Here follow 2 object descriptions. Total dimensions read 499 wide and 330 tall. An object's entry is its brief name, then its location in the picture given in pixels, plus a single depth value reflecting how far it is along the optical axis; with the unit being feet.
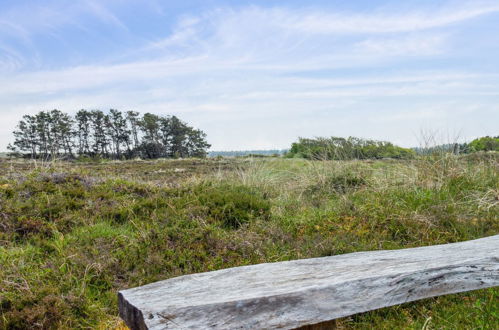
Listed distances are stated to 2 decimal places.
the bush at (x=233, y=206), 20.42
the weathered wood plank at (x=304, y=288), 7.51
